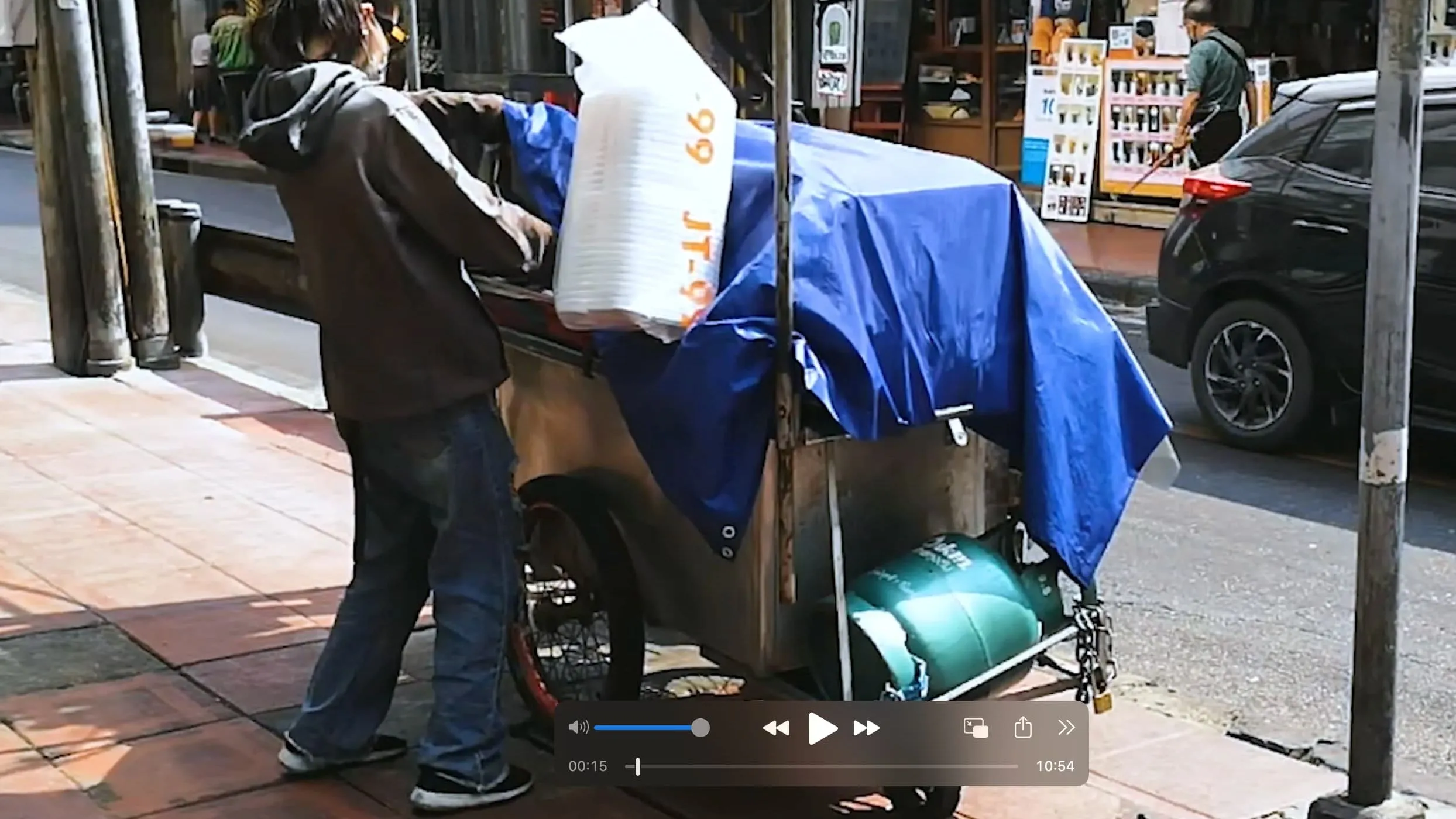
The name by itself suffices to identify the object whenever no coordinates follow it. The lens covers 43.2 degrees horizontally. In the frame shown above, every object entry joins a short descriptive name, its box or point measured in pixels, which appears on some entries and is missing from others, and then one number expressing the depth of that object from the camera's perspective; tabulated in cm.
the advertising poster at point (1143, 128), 1567
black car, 786
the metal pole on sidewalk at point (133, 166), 977
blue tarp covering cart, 386
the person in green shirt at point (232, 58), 2386
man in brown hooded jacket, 392
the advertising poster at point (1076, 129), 1641
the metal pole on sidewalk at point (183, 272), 1015
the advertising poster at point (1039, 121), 1677
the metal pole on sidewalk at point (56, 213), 961
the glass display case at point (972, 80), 1838
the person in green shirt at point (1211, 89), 1454
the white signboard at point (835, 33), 1711
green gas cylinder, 387
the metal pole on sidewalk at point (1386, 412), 374
